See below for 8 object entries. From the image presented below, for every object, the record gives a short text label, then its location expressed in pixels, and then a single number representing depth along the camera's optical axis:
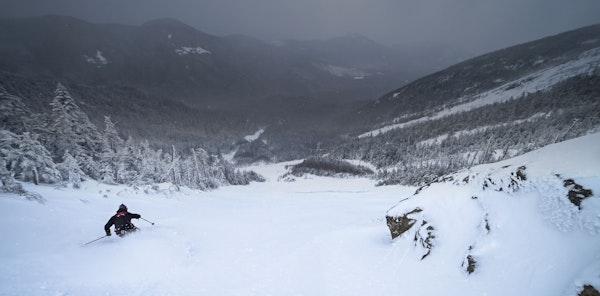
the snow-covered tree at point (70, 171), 18.22
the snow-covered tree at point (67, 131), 24.72
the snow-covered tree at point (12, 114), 21.14
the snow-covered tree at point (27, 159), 16.42
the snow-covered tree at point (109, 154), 23.50
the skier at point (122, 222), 10.15
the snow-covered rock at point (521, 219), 6.15
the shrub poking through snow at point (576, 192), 6.66
